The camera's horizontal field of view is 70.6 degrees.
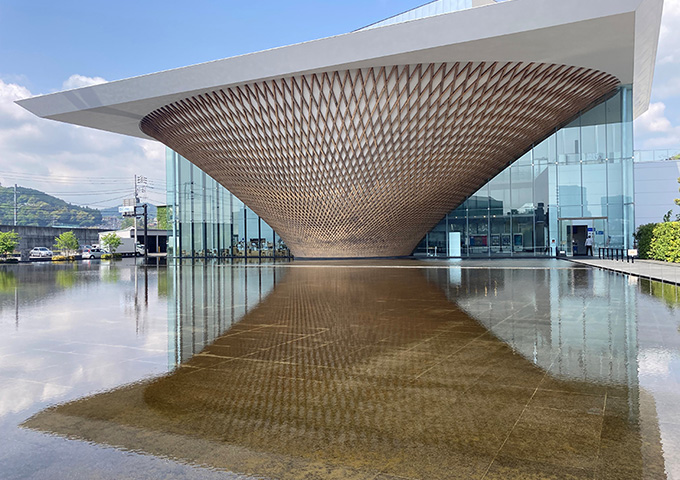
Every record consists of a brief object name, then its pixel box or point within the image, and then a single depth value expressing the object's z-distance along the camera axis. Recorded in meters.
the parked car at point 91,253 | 45.76
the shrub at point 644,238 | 23.77
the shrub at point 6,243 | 35.84
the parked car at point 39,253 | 44.34
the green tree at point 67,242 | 44.12
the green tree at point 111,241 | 47.88
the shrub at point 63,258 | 39.48
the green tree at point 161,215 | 75.07
